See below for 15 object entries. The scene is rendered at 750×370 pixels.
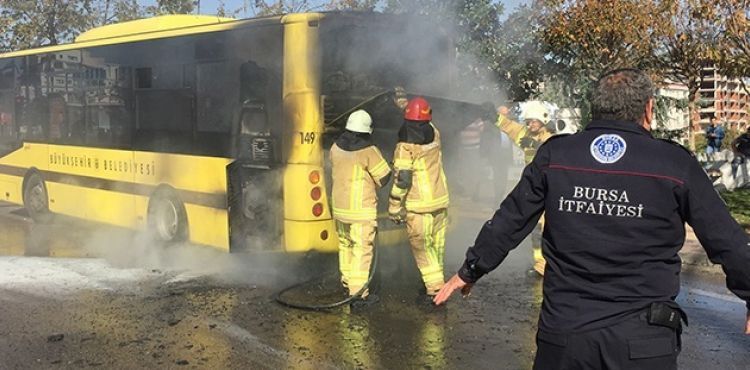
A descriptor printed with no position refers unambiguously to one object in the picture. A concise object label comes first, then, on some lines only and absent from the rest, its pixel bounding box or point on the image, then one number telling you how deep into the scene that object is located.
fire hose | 6.23
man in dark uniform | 2.48
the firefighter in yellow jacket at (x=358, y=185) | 6.21
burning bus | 7.06
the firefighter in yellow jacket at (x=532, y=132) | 7.25
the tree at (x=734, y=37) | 10.04
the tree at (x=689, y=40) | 11.20
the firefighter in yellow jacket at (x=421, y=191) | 6.21
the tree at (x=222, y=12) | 23.27
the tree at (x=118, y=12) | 22.91
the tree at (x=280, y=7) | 21.06
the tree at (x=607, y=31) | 12.88
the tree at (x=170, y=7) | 23.23
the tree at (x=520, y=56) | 15.44
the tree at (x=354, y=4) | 17.65
